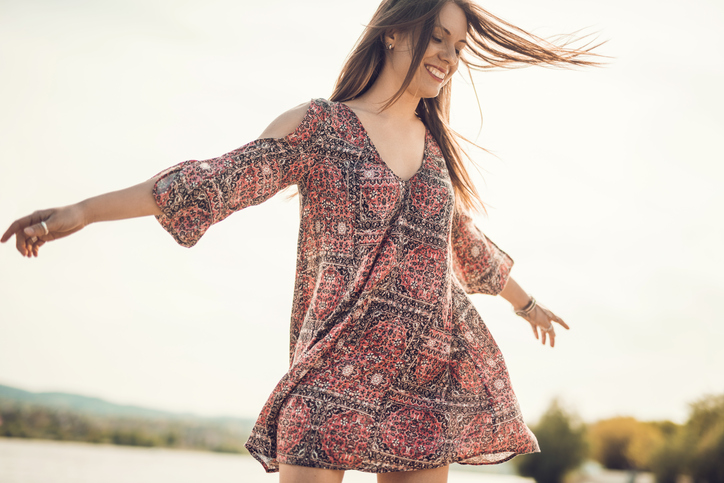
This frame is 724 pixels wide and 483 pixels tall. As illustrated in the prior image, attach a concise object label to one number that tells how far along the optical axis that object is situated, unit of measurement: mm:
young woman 1594
